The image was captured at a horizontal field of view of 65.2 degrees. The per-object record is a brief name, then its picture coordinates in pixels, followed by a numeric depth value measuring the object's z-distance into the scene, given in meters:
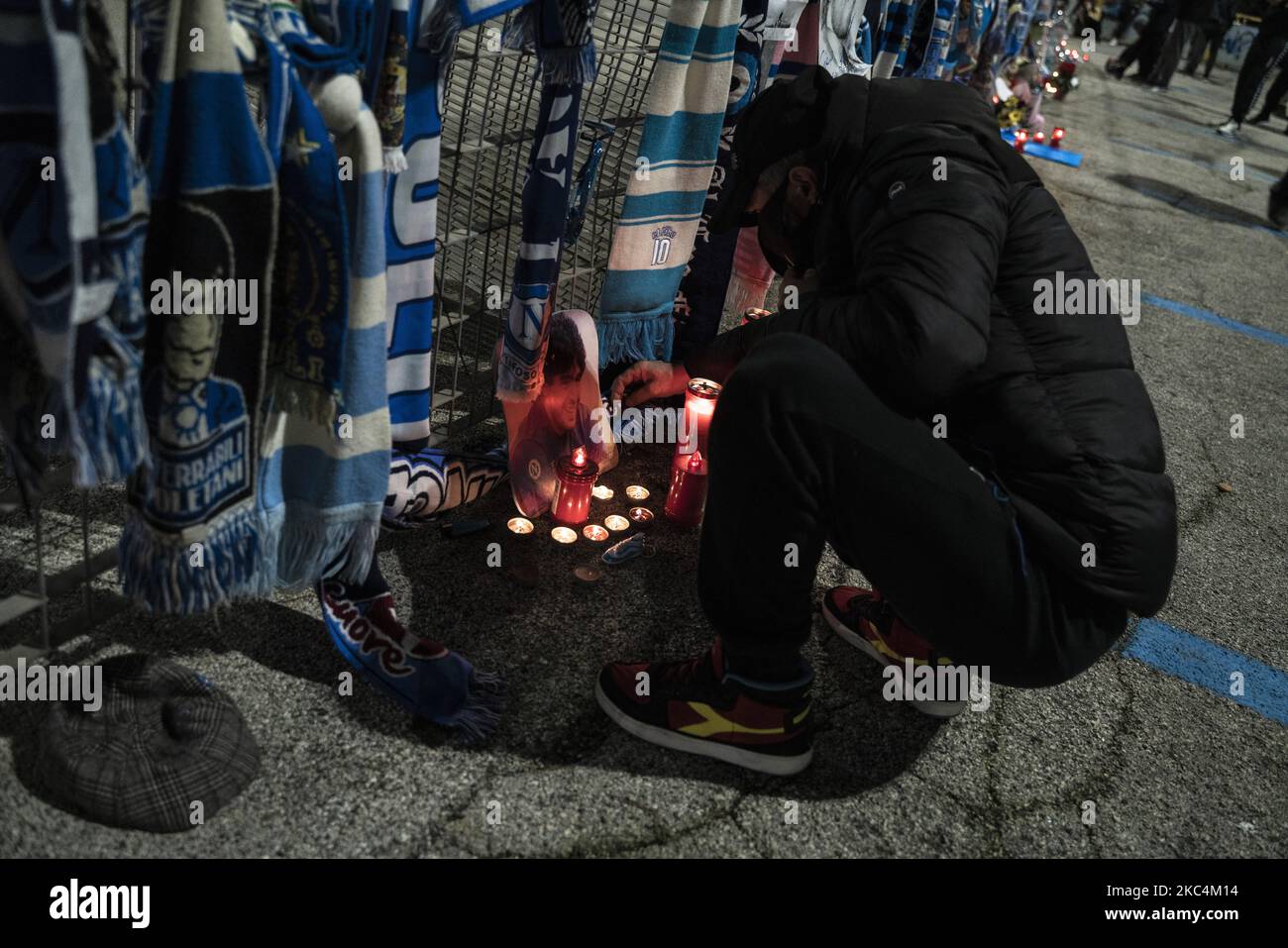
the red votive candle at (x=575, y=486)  2.70
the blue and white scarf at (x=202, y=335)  1.40
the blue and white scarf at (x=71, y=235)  1.24
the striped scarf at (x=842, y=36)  3.22
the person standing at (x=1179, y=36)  14.17
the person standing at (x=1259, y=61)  10.66
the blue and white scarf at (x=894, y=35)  3.77
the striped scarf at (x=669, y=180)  2.63
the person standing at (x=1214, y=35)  15.77
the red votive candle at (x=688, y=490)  2.80
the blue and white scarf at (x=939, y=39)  4.04
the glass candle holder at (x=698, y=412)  2.73
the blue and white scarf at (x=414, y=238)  1.78
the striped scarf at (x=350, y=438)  1.61
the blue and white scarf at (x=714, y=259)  2.81
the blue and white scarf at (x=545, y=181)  2.11
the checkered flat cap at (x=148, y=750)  1.67
